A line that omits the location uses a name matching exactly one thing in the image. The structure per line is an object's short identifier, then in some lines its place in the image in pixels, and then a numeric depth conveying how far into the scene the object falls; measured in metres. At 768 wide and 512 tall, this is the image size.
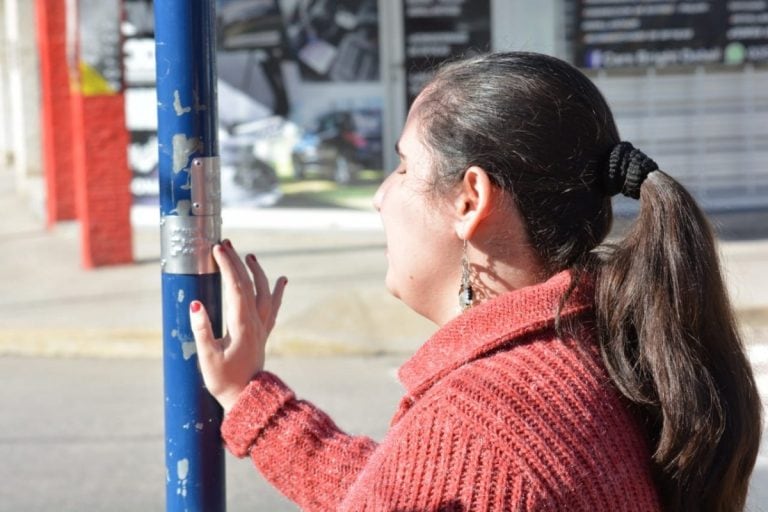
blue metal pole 1.93
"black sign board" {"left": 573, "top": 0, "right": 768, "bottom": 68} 11.86
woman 1.47
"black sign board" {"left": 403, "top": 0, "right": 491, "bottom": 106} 11.77
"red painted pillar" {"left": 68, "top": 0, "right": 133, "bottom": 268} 9.59
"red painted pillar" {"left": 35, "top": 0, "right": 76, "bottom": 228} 11.30
